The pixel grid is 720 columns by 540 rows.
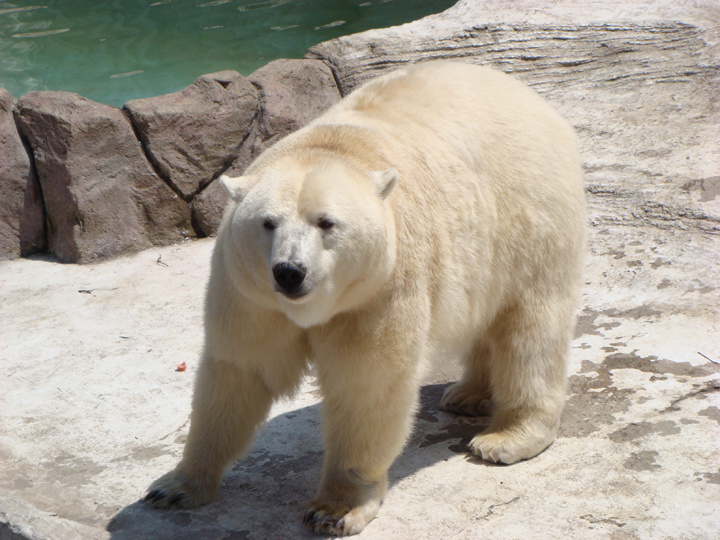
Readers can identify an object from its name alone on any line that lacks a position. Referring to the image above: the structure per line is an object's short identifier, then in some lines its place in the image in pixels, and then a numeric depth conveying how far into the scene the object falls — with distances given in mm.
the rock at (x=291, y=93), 12977
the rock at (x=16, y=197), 11578
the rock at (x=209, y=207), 12531
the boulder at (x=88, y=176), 11539
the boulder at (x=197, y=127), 12023
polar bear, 5262
